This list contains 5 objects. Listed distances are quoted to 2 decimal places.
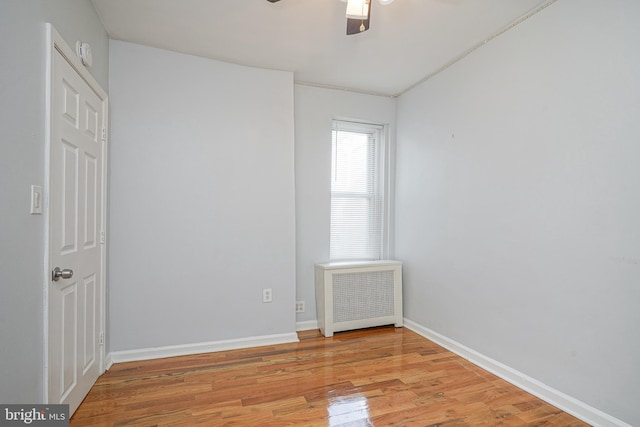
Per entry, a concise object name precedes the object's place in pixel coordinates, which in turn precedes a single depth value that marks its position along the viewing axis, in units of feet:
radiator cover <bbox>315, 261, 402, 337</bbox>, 10.25
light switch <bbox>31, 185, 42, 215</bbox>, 4.46
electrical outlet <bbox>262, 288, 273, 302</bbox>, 9.61
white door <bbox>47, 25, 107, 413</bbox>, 5.09
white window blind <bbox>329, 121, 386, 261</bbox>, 11.56
